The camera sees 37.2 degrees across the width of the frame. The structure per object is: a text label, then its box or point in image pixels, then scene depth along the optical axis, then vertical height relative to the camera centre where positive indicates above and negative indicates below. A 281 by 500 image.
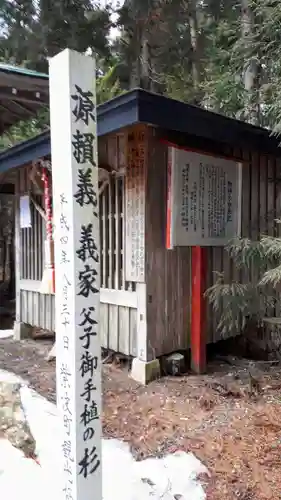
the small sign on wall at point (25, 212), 6.41 +0.54
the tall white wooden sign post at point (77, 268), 2.05 -0.11
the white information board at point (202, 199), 4.48 +0.54
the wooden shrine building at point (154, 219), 4.32 +0.33
